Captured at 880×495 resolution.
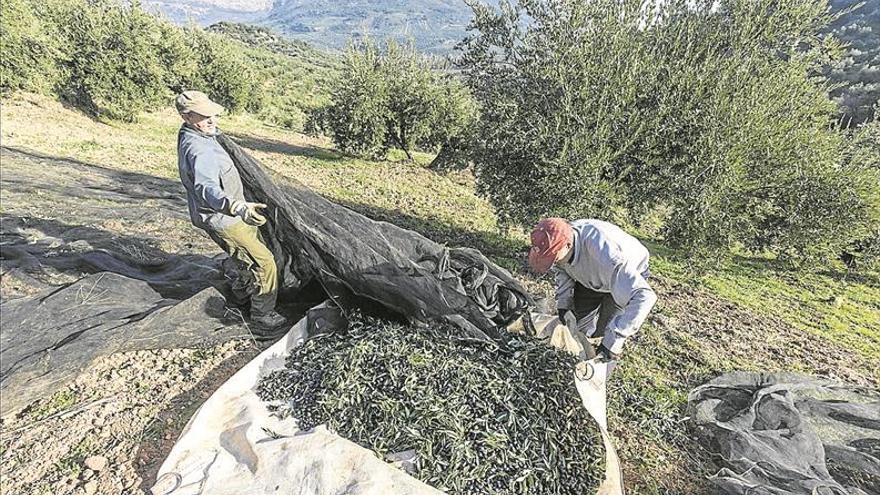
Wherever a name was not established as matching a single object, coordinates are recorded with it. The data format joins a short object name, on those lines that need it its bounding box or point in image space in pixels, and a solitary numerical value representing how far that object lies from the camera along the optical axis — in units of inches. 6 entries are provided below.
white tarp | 79.6
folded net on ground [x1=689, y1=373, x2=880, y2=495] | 96.5
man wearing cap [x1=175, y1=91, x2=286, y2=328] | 114.3
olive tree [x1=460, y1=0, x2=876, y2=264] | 195.5
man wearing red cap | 100.7
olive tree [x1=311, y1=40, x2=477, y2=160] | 465.1
